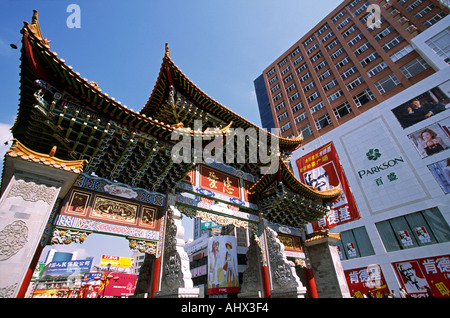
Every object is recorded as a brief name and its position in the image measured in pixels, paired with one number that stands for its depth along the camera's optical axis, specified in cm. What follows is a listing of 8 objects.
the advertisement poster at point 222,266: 2970
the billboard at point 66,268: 3906
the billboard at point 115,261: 3776
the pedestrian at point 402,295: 1361
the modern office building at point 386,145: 1614
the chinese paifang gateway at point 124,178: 466
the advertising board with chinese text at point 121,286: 2893
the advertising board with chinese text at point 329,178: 2012
